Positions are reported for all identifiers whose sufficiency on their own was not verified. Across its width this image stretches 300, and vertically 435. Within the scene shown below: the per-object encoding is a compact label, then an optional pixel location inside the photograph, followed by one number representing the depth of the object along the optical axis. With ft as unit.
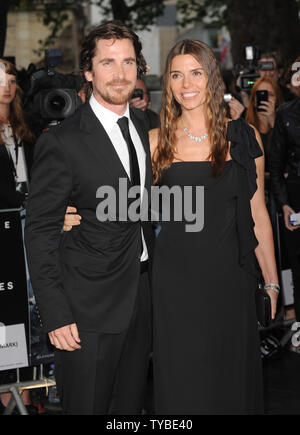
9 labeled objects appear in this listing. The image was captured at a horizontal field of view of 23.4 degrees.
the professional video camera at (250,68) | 21.27
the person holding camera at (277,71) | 23.85
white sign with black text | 15.03
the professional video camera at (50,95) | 16.42
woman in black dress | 10.42
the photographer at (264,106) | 20.68
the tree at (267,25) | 42.27
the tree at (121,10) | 52.53
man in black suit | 9.43
